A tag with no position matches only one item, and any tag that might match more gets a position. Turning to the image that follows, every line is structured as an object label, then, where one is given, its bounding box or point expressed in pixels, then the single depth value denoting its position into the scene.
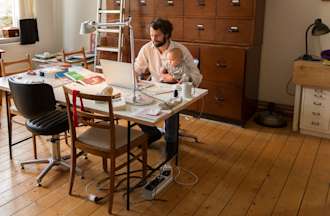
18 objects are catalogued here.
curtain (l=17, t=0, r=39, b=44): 4.80
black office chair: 2.58
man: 3.02
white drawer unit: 3.66
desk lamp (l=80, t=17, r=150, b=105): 2.92
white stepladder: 4.45
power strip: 2.60
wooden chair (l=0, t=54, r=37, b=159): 3.10
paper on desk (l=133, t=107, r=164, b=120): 2.26
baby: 3.19
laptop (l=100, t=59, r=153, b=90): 2.62
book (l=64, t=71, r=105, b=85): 3.01
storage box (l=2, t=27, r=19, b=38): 4.73
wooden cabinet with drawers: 3.75
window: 4.78
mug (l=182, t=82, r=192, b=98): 2.65
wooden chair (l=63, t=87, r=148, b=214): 2.29
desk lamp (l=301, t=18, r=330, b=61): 3.68
